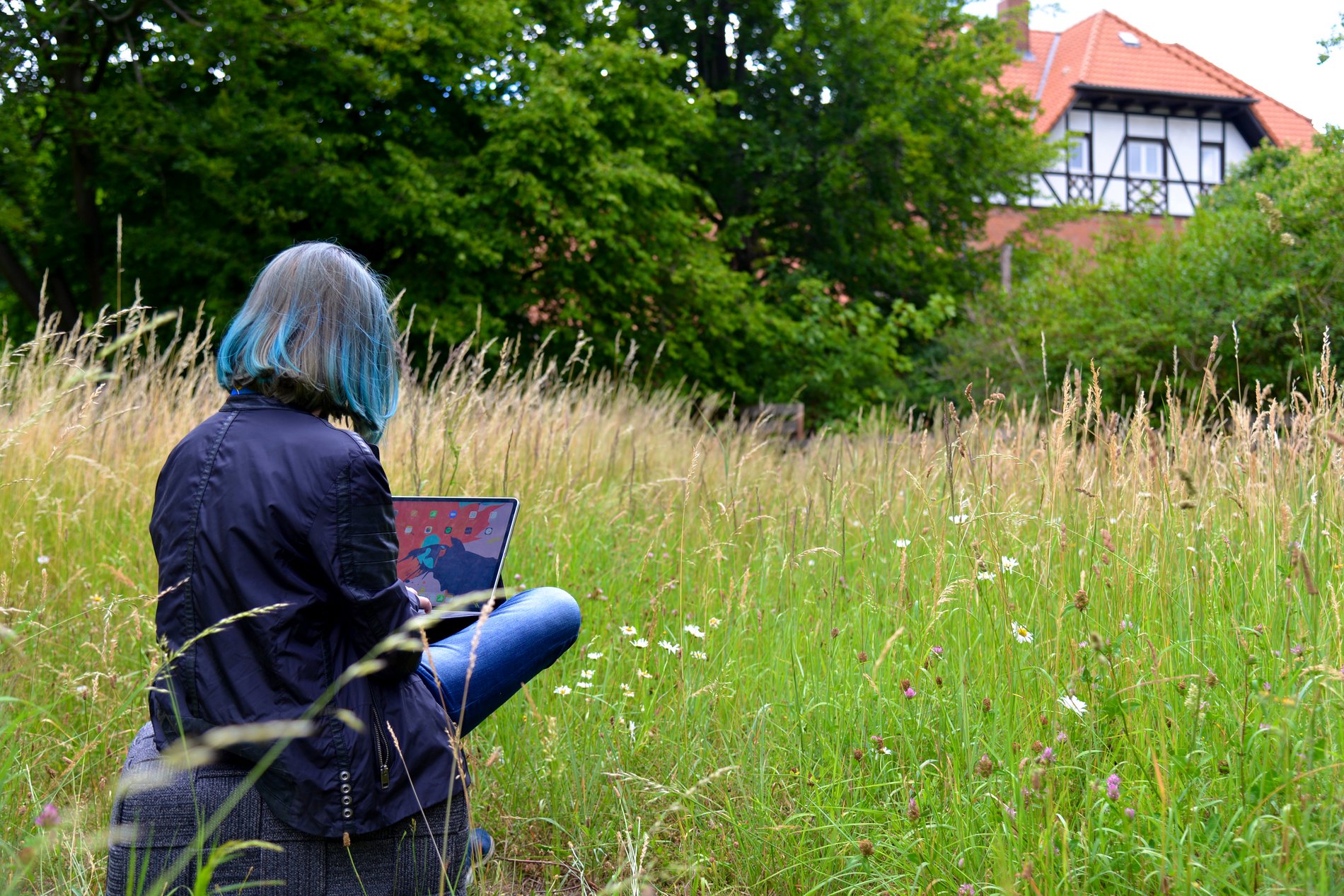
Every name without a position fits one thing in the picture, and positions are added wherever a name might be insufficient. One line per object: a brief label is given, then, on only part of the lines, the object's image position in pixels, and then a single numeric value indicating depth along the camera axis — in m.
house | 29.17
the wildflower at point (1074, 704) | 2.16
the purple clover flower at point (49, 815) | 1.42
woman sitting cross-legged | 1.86
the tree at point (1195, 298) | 9.14
